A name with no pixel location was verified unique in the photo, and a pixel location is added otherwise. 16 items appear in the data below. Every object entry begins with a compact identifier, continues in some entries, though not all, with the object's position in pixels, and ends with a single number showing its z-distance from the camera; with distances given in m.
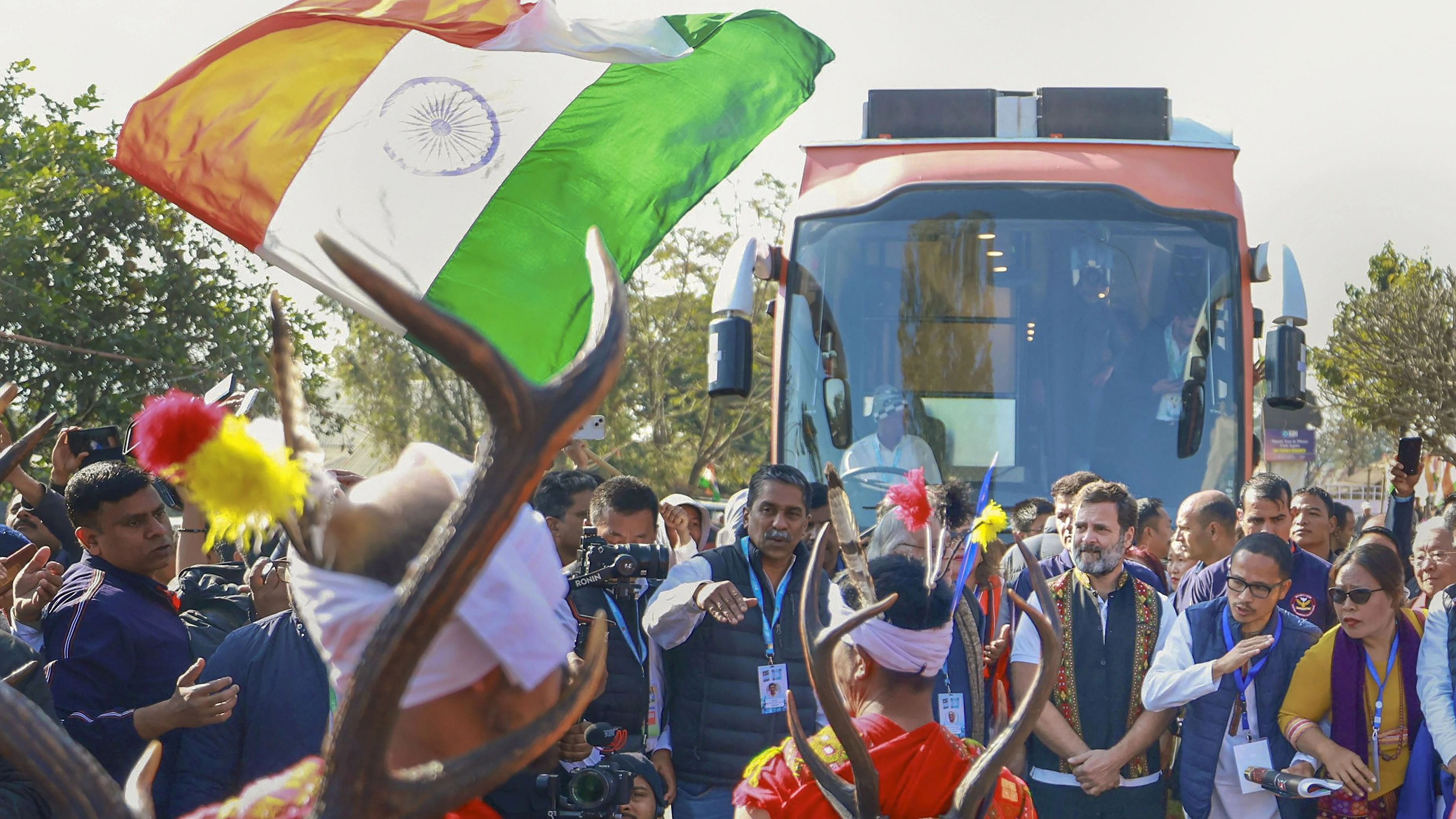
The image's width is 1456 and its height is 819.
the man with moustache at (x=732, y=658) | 4.75
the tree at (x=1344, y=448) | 46.97
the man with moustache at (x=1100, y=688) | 5.07
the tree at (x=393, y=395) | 25.16
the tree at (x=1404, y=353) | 28.30
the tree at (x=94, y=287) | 15.94
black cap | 3.59
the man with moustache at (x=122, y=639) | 3.63
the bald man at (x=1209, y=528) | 6.26
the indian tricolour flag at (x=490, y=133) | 6.20
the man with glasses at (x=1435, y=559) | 5.96
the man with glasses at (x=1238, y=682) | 4.98
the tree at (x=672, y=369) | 25.55
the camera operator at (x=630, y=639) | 4.64
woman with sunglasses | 4.86
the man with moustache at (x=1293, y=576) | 5.77
